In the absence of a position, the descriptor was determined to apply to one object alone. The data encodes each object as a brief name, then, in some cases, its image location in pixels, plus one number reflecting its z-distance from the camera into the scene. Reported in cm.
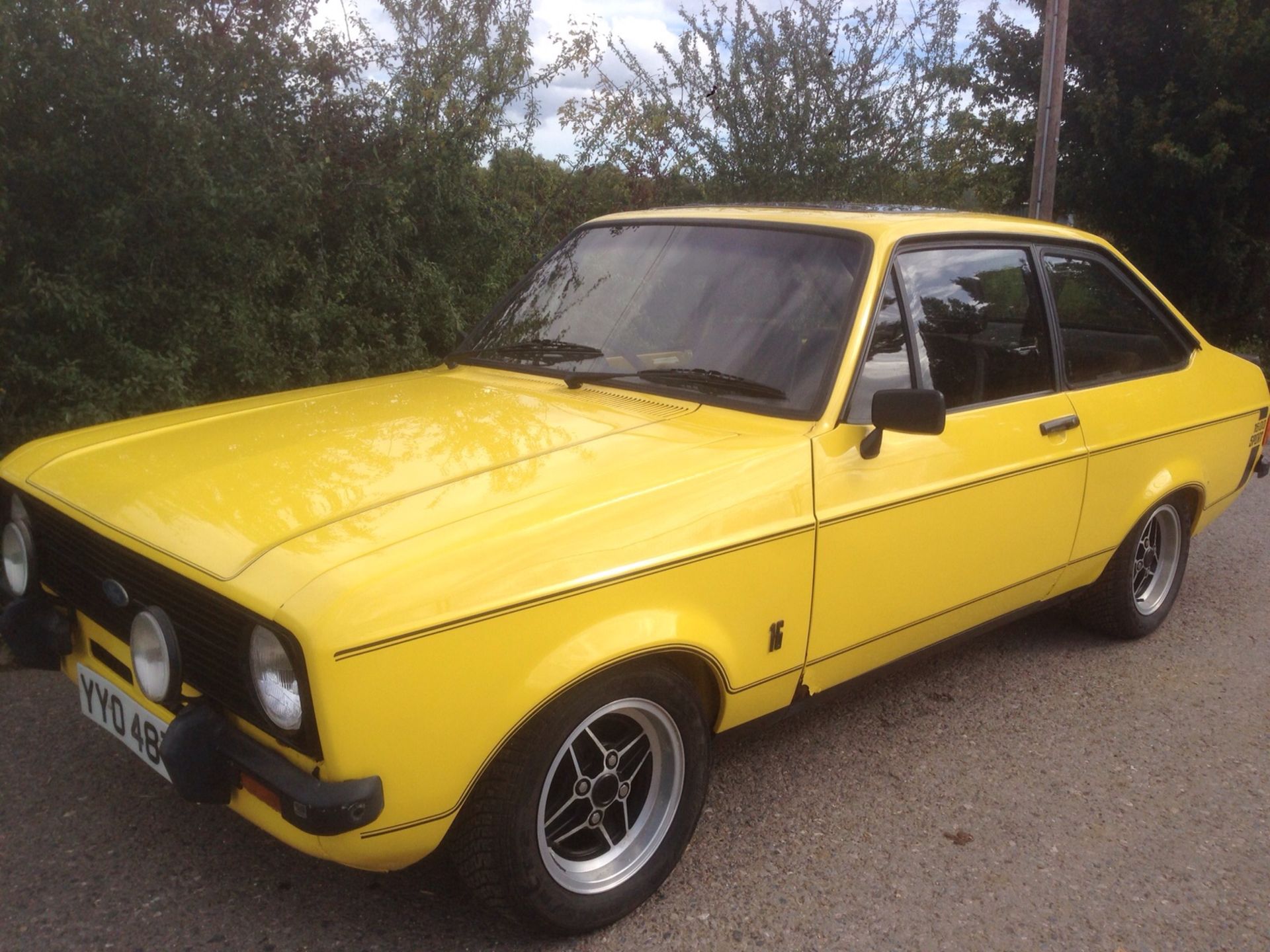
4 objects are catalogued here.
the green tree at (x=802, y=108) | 856
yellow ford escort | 204
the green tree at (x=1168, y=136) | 1076
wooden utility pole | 884
